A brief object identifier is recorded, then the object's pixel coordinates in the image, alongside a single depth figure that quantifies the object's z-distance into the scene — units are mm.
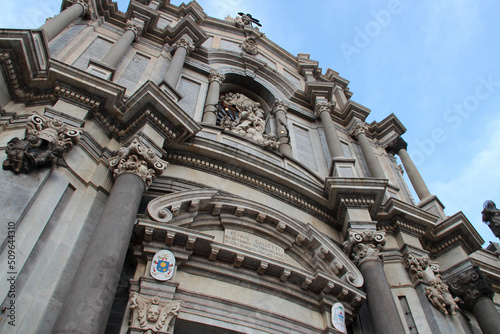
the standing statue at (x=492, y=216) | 14660
